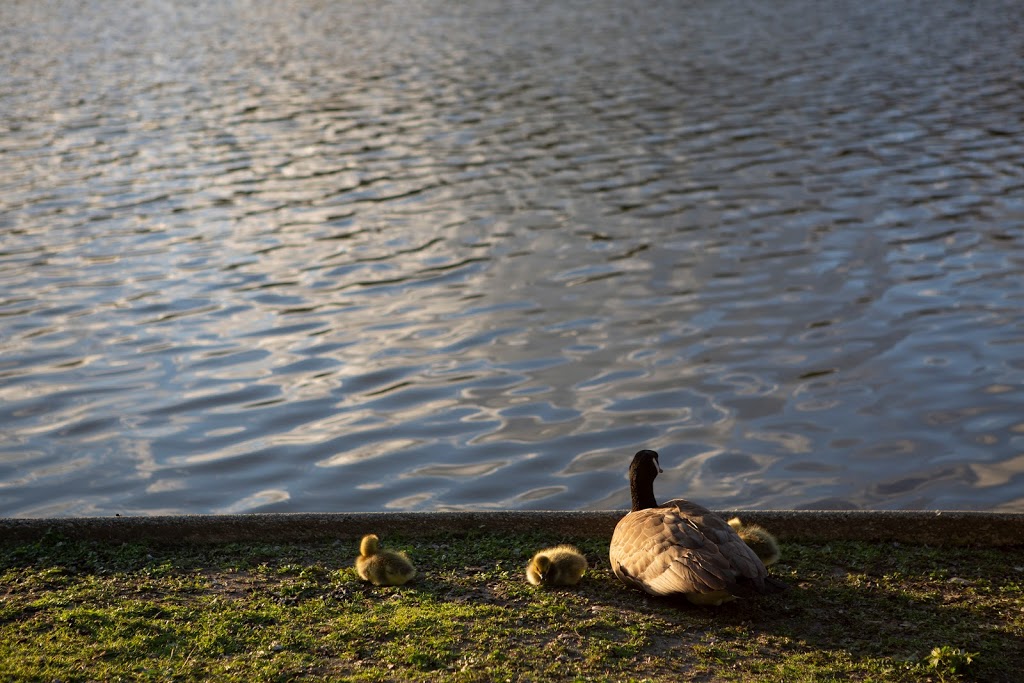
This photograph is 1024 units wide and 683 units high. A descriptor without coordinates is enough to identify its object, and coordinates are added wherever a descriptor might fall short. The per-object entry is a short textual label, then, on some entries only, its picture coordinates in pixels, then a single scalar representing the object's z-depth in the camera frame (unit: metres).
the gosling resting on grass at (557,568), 6.44
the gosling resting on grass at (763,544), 6.62
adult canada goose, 5.87
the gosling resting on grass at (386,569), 6.54
